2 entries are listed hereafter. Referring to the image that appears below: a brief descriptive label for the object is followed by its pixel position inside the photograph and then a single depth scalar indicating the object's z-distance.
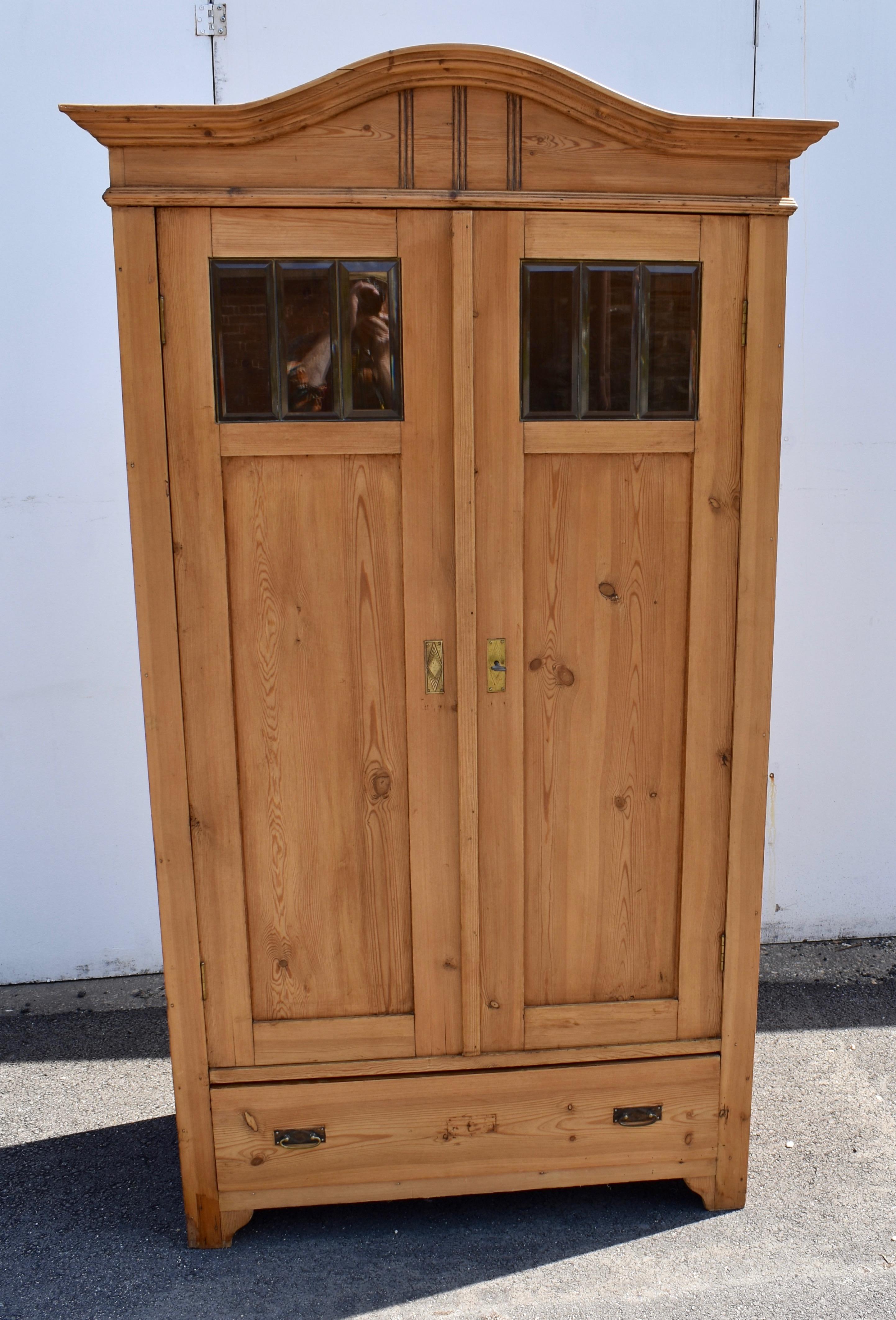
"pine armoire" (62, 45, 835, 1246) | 1.91
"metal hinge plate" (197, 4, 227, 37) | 2.84
